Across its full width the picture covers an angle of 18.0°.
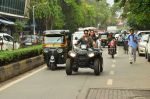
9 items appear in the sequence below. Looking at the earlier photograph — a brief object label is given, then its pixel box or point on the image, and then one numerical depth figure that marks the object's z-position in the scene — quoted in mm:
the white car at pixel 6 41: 35972
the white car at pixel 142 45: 32697
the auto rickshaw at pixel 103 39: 52494
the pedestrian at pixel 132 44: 25541
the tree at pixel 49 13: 76562
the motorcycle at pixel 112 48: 31406
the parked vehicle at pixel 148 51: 26722
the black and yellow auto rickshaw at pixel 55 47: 21938
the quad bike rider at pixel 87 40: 19625
